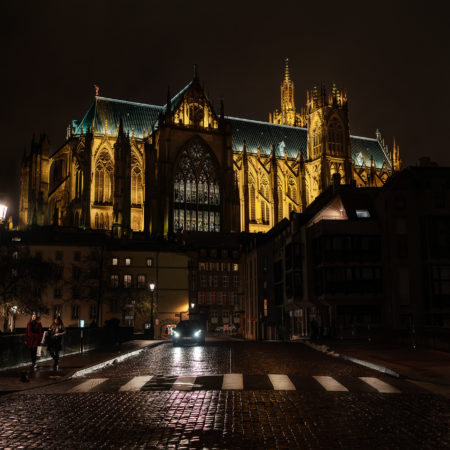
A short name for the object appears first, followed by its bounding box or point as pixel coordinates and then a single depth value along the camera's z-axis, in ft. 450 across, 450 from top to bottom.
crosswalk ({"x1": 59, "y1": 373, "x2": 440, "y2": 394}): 42.60
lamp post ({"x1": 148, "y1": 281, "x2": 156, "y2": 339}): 159.86
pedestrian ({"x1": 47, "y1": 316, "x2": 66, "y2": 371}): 57.93
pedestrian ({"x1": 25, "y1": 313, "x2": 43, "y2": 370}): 55.42
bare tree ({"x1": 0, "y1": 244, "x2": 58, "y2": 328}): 149.59
